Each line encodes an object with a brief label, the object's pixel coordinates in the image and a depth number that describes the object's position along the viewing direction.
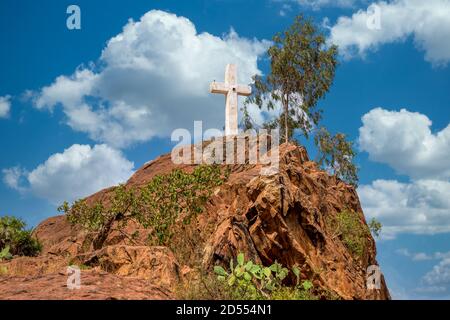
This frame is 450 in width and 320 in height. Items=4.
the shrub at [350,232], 23.14
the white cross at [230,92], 31.00
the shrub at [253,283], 13.12
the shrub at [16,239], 21.83
